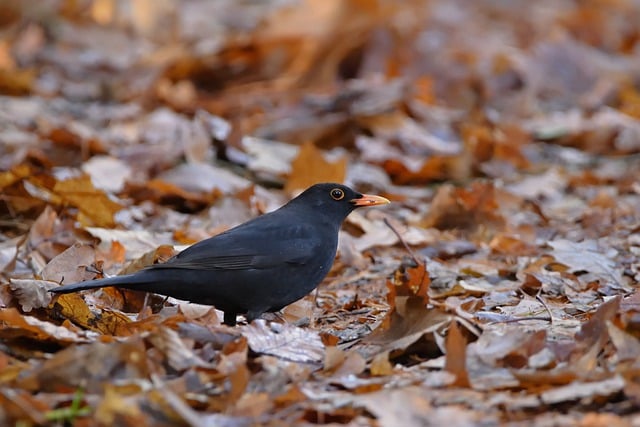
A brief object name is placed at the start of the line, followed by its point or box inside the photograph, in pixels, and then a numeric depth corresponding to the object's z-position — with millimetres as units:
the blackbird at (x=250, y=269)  8117
